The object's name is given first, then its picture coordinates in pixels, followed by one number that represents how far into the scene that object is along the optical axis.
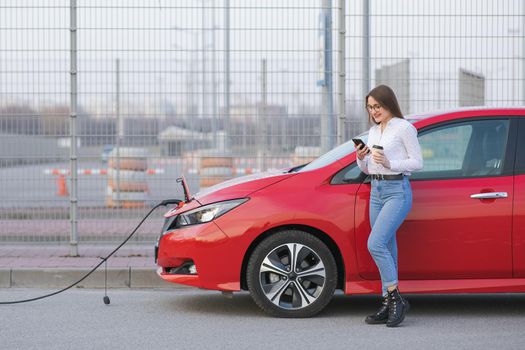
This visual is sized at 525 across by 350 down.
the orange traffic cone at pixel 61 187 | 10.48
